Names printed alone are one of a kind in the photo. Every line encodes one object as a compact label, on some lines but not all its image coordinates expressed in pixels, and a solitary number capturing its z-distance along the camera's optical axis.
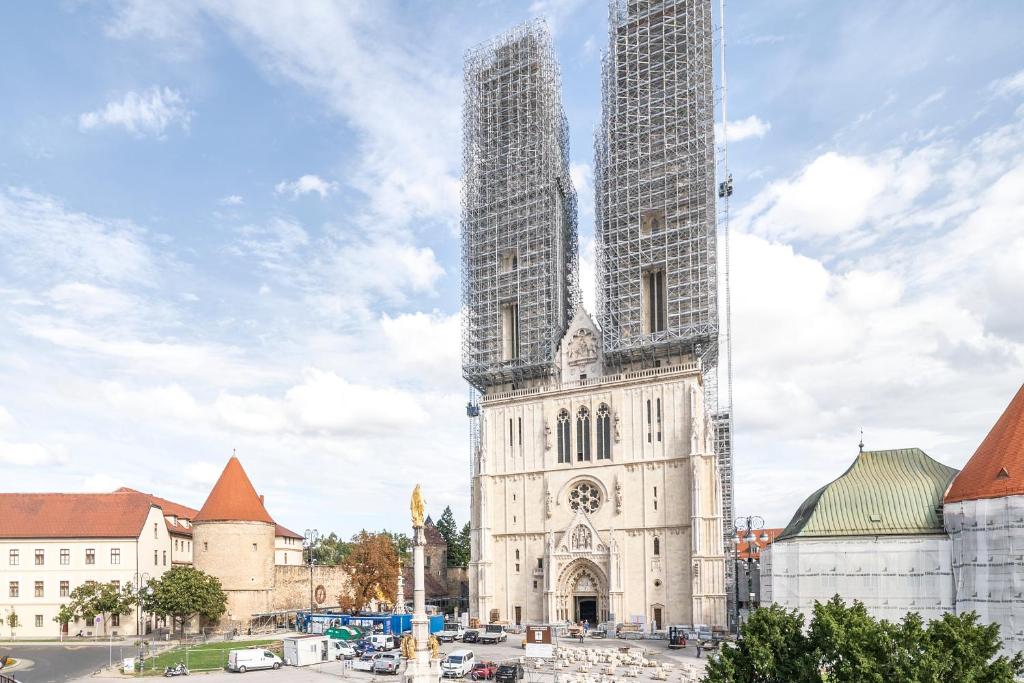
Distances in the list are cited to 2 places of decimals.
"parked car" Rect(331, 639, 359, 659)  45.78
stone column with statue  31.94
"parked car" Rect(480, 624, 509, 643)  52.16
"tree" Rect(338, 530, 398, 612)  68.94
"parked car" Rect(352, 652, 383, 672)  41.44
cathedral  58.25
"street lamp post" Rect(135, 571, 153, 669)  57.03
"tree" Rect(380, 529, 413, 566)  90.66
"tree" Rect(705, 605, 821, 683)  24.56
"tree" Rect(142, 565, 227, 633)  56.19
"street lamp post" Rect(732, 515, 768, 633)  44.34
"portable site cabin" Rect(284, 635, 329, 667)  43.91
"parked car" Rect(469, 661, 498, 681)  37.50
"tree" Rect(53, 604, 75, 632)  56.19
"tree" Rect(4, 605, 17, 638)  57.44
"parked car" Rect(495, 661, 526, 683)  36.09
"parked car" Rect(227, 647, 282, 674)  41.56
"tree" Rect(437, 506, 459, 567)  100.56
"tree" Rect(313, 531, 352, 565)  113.56
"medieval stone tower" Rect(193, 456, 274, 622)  63.72
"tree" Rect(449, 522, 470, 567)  94.00
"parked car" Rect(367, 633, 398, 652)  47.44
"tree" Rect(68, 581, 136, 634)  55.25
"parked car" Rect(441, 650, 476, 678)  38.38
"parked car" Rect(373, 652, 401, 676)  40.16
